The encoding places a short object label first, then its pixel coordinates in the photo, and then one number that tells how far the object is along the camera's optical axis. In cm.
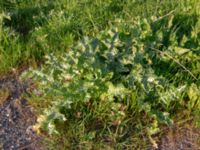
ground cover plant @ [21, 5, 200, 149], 217
